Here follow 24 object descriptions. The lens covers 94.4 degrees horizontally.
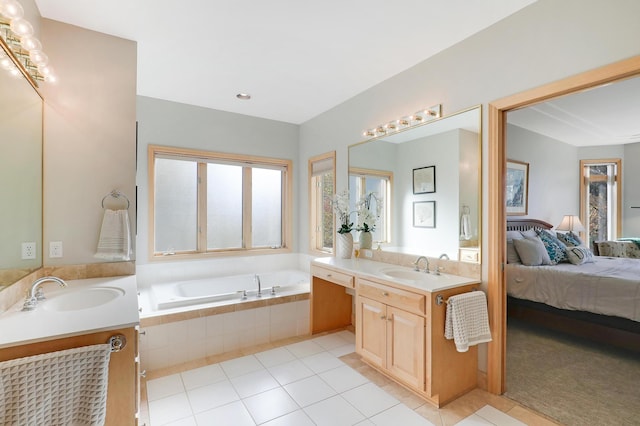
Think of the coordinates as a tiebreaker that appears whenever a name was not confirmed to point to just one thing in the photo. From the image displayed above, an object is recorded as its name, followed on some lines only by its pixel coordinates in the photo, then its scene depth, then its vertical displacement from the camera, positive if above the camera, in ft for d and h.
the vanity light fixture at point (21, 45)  4.54 +2.88
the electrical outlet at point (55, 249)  6.78 -0.83
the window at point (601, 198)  14.28 +0.80
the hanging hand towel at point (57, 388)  3.18 -2.01
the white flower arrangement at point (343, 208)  11.35 +0.21
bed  8.70 -2.70
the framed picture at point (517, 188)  13.25 +1.20
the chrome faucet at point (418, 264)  8.34 -1.45
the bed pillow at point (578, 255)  11.36 -1.62
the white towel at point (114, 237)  7.09 -0.58
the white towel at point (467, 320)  6.40 -2.36
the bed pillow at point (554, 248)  11.58 -1.36
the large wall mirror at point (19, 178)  5.02 +0.67
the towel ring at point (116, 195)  7.37 +0.45
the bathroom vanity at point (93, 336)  3.64 -1.58
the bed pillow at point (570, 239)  12.87 -1.10
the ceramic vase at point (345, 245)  10.93 -1.17
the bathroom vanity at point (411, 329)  6.54 -2.82
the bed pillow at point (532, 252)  11.13 -1.45
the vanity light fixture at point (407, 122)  8.16 +2.80
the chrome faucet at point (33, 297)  4.79 -1.44
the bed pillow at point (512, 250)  11.63 -1.43
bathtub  9.25 -2.80
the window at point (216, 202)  11.76 +0.48
